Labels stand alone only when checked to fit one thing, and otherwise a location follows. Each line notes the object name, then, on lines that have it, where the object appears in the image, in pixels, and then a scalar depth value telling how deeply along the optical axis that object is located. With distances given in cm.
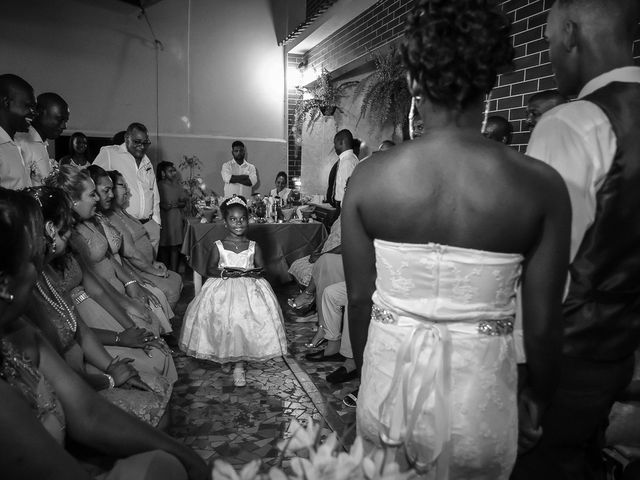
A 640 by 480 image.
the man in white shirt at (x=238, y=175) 842
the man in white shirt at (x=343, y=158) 584
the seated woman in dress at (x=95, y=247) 304
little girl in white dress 354
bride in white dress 104
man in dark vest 128
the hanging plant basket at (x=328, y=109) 830
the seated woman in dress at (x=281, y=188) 756
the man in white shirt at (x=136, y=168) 569
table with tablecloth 527
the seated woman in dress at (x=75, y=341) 198
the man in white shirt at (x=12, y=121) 335
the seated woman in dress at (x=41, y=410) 98
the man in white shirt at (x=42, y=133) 404
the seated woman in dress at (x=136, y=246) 384
